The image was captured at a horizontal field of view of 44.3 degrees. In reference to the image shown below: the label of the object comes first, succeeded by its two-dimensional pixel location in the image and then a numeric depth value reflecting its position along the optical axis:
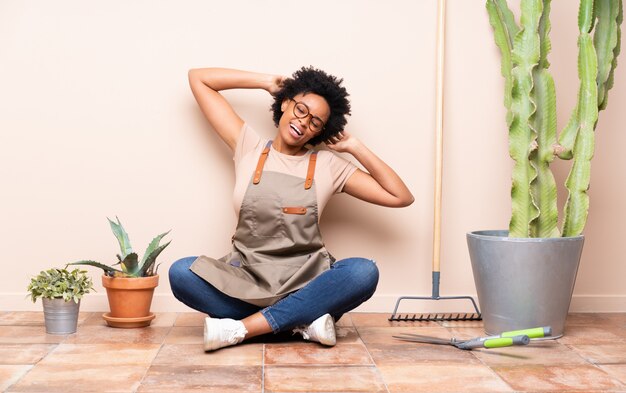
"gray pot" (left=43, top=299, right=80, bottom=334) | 2.48
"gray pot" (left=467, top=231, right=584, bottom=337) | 2.46
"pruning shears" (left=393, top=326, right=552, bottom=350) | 2.13
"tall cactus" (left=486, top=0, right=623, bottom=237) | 2.55
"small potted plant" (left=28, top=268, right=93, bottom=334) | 2.47
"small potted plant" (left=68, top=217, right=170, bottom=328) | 2.57
